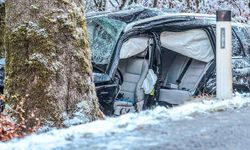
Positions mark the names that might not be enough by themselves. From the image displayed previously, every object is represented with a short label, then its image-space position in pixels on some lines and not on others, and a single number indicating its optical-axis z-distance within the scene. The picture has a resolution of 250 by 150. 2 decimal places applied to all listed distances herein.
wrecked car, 14.75
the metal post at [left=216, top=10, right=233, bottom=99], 11.09
